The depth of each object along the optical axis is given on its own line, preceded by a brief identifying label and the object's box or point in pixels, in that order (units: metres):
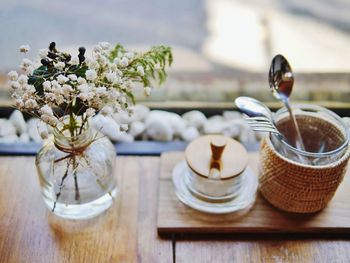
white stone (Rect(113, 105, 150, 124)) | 1.13
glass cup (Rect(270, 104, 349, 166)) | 0.85
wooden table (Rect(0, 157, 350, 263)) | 0.83
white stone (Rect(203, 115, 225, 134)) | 1.13
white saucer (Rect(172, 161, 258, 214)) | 0.89
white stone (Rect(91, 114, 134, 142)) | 1.04
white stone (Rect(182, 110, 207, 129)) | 1.15
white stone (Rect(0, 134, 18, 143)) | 1.08
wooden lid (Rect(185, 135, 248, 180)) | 0.86
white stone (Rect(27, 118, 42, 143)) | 1.11
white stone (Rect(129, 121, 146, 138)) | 1.12
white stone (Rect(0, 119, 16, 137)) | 1.10
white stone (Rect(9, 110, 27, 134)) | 1.12
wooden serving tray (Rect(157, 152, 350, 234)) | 0.86
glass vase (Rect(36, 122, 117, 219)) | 0.85
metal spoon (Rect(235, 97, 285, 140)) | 0.83
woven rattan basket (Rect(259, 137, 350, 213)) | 0.81
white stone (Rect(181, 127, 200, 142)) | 1.11
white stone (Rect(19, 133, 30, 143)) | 1.10
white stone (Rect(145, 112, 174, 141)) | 1.09
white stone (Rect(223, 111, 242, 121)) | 1.18
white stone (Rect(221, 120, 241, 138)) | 1.13
